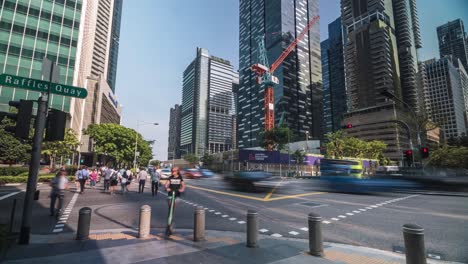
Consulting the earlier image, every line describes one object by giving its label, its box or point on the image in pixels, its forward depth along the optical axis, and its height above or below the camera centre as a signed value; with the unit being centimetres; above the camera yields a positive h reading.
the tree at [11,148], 3281 +194
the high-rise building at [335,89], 18488 +5987
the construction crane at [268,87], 10444 +3352
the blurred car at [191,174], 3981 -154
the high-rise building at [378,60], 12644 +6410
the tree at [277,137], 6194 +735
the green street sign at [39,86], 621 +206
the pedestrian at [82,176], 1753 -91
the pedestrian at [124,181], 1806 -127
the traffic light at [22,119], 612 +111
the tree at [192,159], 12805 +290
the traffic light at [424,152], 1956 +119
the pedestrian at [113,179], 1777 -115
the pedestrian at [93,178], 2302 -137
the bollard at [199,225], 603 -150
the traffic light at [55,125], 656 +102
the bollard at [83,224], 608 -151
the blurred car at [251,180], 1917 -115
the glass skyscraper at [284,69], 15325 +6608
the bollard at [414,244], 360 -114
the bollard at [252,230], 555 -148
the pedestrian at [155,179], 1697 -104
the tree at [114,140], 5172 +527
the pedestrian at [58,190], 959 -106
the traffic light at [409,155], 2126 +102
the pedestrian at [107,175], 1839 -85
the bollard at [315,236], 502 -145
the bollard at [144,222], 632 -151
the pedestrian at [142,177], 1815 -97
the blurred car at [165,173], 3604 -135
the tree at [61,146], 3450 +238
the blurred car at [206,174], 4096 -156
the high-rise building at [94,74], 5694 +2584
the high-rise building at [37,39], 4381 +2362
